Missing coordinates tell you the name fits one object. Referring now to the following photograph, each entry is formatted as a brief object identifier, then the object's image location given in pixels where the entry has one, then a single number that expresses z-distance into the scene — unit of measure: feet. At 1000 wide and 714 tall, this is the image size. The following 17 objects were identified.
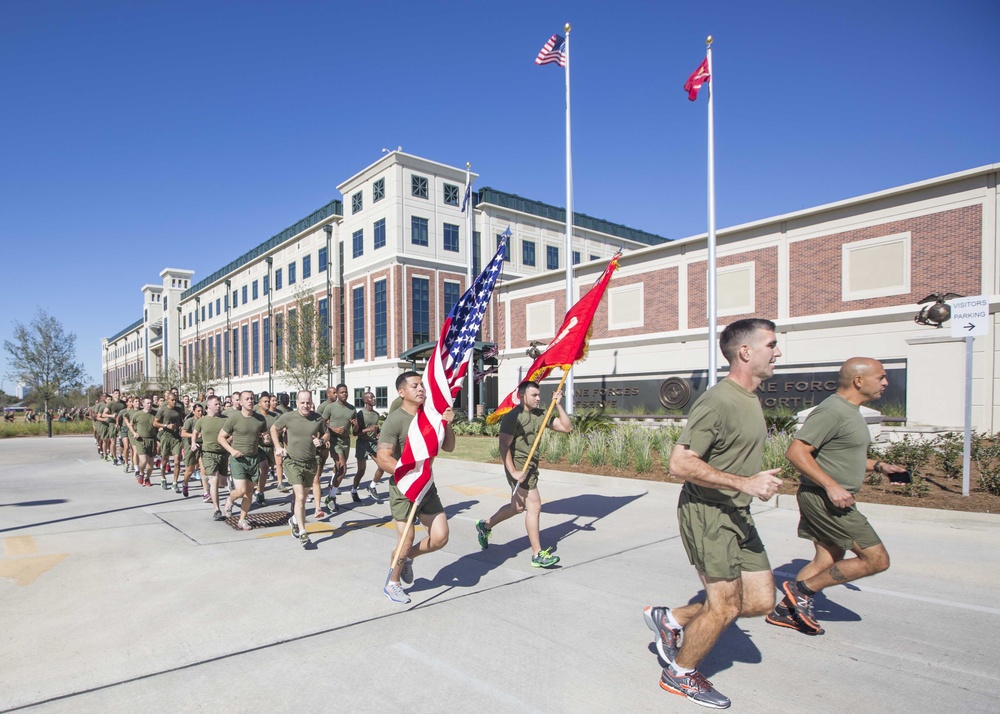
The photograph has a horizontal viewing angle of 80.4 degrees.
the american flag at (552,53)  61.82
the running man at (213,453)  29.73
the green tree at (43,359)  118.93
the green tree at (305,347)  110.32
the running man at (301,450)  24.13
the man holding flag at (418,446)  16.93
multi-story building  129.49
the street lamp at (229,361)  202.39
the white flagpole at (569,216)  62.18
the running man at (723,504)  10.76
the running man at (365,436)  34.55
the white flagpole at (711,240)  54.44
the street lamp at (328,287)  148.16
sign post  28.09
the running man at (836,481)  13.80
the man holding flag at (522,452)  20.85
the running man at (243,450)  26.96
